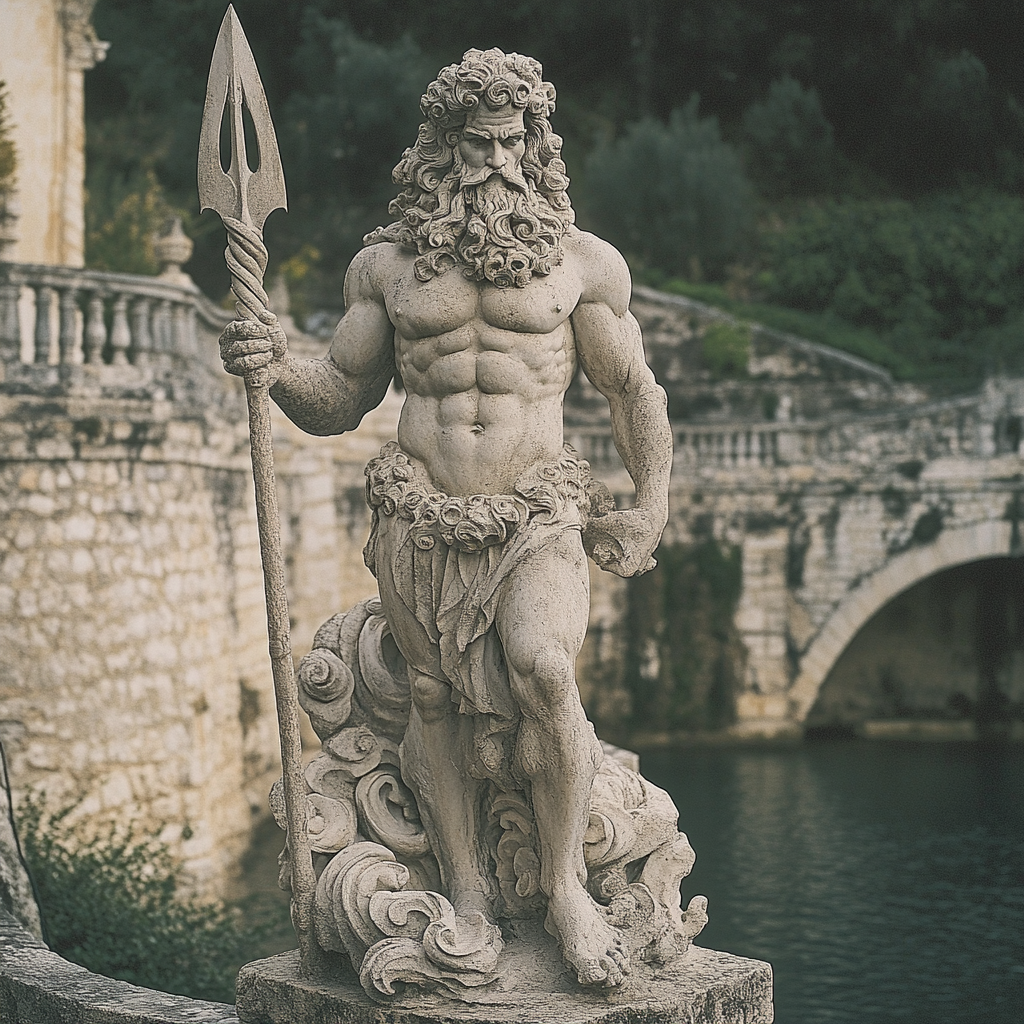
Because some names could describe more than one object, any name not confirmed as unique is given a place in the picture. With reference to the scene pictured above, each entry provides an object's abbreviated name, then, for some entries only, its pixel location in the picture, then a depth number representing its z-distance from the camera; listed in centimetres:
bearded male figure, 400
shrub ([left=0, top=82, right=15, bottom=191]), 1106
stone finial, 1100
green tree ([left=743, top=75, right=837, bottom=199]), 2942
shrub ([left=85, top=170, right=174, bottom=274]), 1450
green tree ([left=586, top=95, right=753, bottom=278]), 2677
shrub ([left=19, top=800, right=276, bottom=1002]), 681
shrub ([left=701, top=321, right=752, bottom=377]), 2162
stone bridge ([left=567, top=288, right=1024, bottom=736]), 1734
